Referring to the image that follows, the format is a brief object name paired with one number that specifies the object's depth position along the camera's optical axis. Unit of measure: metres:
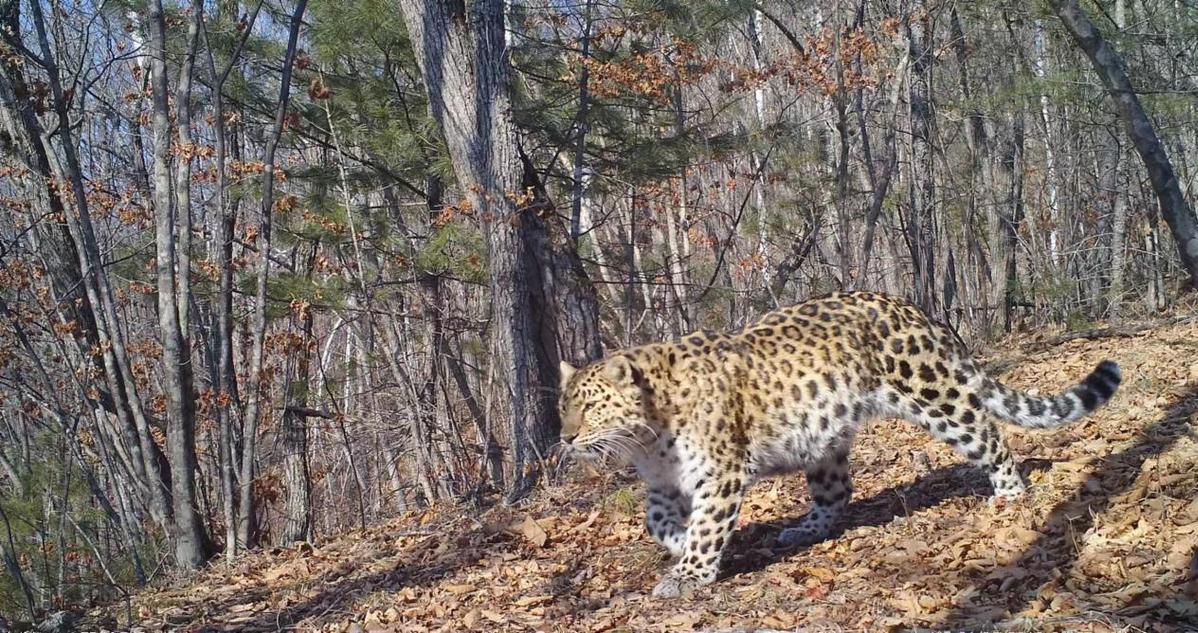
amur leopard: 7.05
